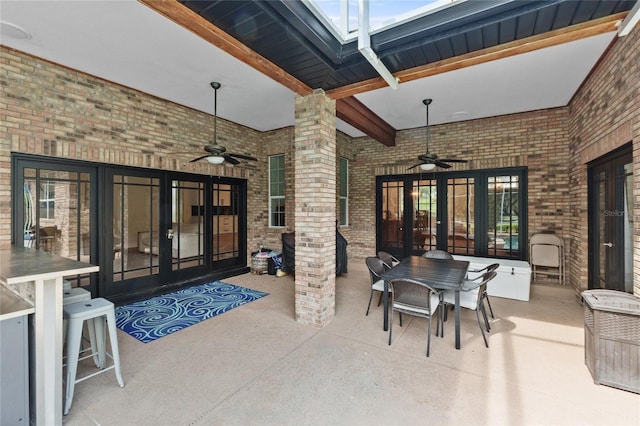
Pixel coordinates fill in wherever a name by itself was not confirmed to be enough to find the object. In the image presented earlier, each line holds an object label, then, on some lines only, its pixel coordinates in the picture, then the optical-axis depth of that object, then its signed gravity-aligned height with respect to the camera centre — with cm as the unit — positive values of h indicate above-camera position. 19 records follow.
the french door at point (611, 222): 347 -13
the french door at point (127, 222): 377 -14
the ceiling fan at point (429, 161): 499 +94
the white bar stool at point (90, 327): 219 -102
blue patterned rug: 359 -146
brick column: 369 +6
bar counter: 189 -82
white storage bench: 466 -116
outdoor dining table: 312 -80
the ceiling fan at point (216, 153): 432 +95
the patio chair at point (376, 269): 397 -81
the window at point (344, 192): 780 +58
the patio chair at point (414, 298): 303 -97
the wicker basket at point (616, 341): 237 -111
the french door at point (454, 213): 599 -1
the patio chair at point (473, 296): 322 -106
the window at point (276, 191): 710 +56
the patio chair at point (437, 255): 489 -75
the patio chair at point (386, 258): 468 -76
